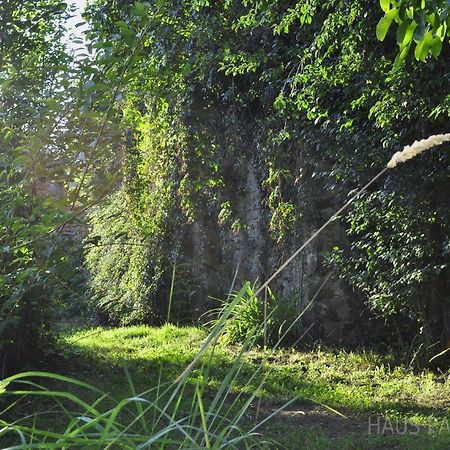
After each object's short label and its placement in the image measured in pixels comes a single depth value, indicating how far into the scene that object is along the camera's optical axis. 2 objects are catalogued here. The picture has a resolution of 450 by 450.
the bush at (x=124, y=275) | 10.84
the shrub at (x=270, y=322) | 8.23
